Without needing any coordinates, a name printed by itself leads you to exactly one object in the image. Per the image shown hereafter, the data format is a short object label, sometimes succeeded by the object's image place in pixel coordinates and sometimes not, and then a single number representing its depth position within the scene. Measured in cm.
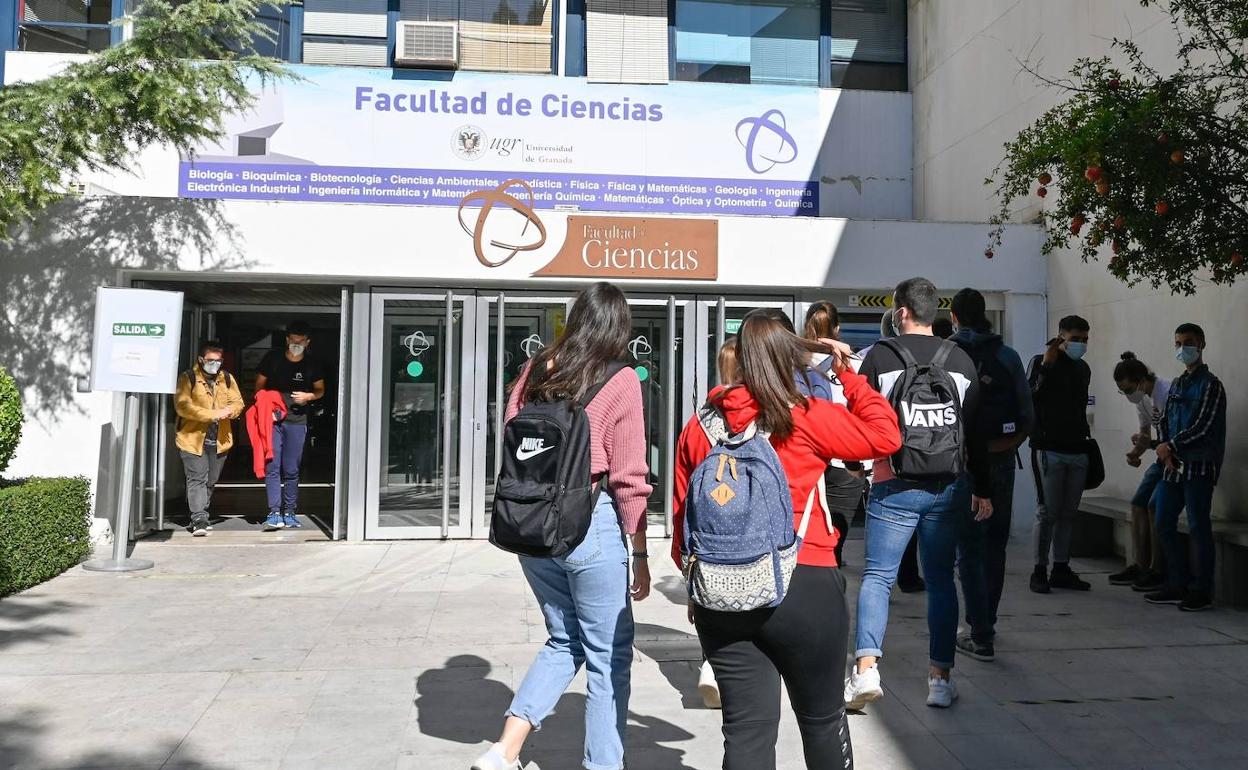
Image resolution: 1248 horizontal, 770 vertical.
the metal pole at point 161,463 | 997
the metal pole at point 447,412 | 962
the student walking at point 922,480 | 431
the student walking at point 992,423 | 529
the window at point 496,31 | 1277
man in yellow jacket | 973
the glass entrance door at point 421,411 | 972
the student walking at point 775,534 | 287
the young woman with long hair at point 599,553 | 346
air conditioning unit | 1234
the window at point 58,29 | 1209
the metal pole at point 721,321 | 998
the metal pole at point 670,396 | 988
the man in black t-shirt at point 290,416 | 1020
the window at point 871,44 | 1363
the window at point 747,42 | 1327
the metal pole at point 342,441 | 965
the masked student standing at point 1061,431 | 723
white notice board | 818
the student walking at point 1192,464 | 666
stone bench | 685
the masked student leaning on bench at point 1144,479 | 745
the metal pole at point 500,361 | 971
